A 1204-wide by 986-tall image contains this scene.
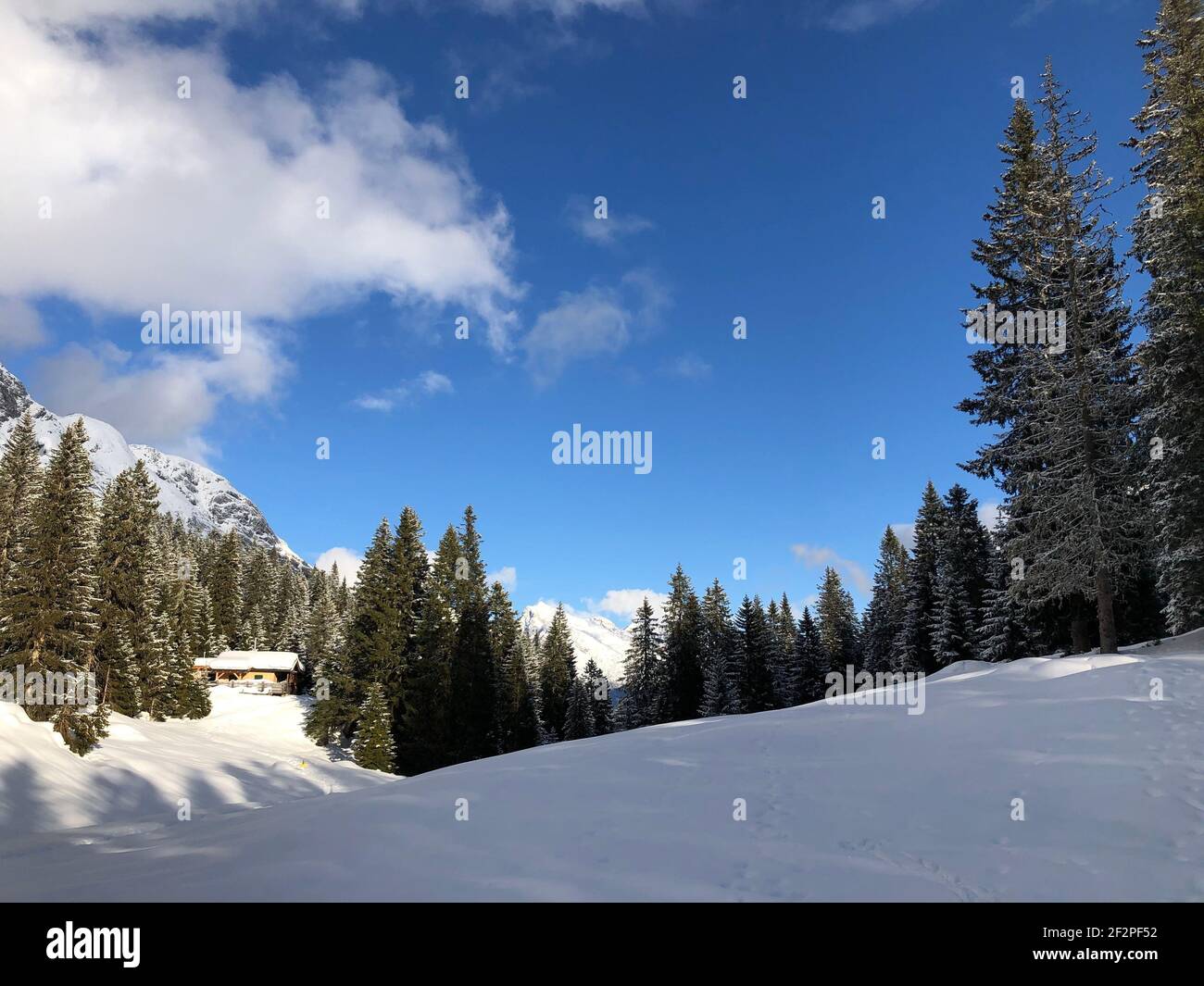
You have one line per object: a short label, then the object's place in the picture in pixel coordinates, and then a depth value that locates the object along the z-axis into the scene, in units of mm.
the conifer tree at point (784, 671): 54031
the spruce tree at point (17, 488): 38531
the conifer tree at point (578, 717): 61438
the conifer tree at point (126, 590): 40938
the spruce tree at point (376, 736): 36875
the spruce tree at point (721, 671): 50531
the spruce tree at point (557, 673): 65188
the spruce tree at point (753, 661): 51906
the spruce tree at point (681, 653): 54281
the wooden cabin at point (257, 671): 66812
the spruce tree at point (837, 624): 63656
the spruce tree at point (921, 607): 42750
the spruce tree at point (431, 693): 38312
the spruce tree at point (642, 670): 58688
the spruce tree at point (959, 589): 39031
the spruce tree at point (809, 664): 53188
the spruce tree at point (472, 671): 39000
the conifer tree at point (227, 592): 76062
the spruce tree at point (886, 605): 50688
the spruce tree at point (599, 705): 63844
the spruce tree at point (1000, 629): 29219
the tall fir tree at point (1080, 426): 20625
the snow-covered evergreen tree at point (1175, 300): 19531
